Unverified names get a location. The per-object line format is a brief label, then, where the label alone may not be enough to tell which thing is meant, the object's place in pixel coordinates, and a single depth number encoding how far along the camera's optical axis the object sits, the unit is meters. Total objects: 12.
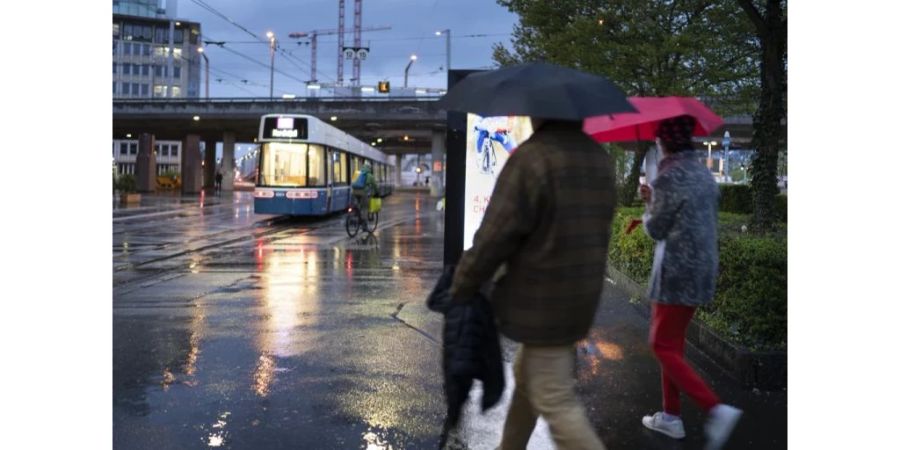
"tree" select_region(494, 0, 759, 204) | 14.13
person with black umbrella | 2.95
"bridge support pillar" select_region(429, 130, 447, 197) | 58.25
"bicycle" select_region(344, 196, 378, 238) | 17.98
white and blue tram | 23.16
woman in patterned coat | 3.99
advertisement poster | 6.86
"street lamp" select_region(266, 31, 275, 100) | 52.38
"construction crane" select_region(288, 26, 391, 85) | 95.55
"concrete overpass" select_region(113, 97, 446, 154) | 53.44
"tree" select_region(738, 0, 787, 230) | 8.59
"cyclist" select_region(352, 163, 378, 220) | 18.12
